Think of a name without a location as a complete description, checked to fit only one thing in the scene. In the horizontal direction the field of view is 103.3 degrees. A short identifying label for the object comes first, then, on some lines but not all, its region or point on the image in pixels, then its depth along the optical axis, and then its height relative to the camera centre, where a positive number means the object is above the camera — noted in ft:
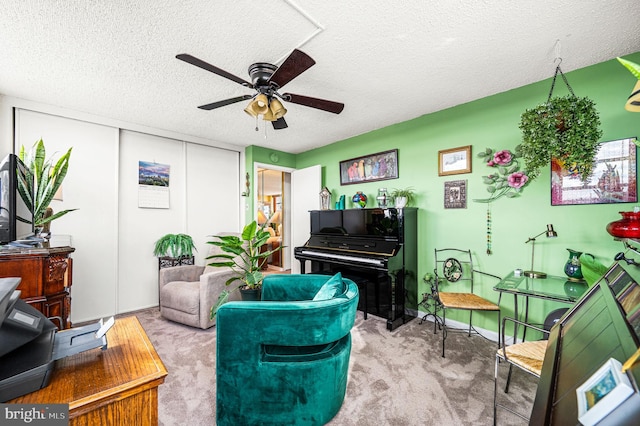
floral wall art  7.97 +1.18
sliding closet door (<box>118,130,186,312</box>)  11.03 -0.24
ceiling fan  5.71 +3.02
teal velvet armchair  4.34 -2.66
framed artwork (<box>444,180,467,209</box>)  9.21 +0.69
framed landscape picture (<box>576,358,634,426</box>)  1.23 -0.95
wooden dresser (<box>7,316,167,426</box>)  2.28 -1.69
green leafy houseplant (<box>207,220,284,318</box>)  7.57 -1.43
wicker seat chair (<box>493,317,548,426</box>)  4.17 -2.52
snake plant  6.46 +0.81
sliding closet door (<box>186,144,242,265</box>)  12.97 +1.06
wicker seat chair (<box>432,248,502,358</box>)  7.93 -2.31
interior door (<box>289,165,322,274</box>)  14.32 +0.74
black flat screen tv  4.36 +0.24
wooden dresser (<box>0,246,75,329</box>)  4.99 -1.27
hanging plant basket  5.41 +1.79
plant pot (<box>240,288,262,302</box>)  7.52 -2.44
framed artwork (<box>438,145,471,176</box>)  9.14 +1.94
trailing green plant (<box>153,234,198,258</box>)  11.53 -1.56
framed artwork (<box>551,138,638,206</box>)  6.35 +0.88
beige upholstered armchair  8.80 -3.02
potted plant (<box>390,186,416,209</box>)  10.18 +0.65
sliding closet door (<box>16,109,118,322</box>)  9.50 +0.43
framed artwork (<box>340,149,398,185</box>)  11.34 +2.16
